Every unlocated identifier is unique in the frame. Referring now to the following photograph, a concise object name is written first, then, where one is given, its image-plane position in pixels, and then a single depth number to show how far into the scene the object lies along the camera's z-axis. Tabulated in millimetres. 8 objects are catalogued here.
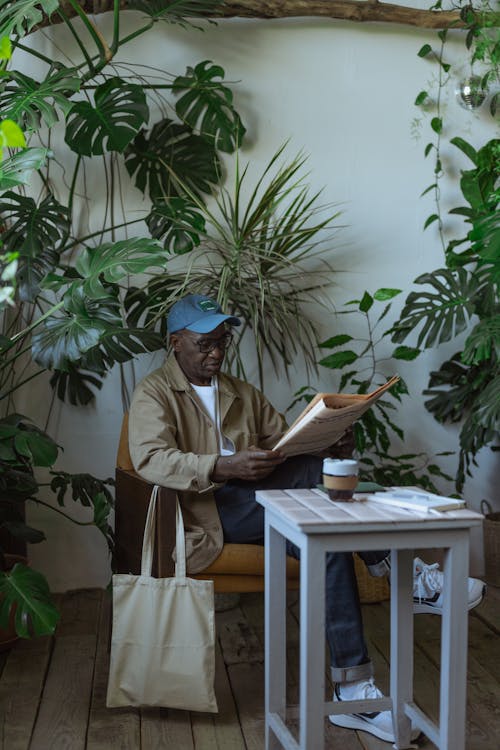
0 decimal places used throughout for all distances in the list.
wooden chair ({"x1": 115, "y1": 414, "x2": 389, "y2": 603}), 2344
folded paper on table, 1877
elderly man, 2229
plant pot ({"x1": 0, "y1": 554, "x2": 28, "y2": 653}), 2820
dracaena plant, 3148
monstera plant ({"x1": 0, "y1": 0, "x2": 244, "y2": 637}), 2363
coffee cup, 1947
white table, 1778
